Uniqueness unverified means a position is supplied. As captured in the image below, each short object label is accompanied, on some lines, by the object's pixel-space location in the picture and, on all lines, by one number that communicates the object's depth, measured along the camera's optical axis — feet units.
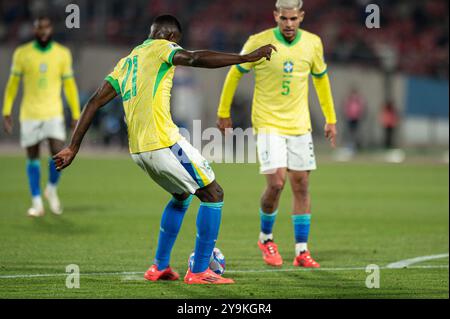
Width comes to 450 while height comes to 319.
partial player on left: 84.43
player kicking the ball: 49.11
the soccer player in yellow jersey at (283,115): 61.72
